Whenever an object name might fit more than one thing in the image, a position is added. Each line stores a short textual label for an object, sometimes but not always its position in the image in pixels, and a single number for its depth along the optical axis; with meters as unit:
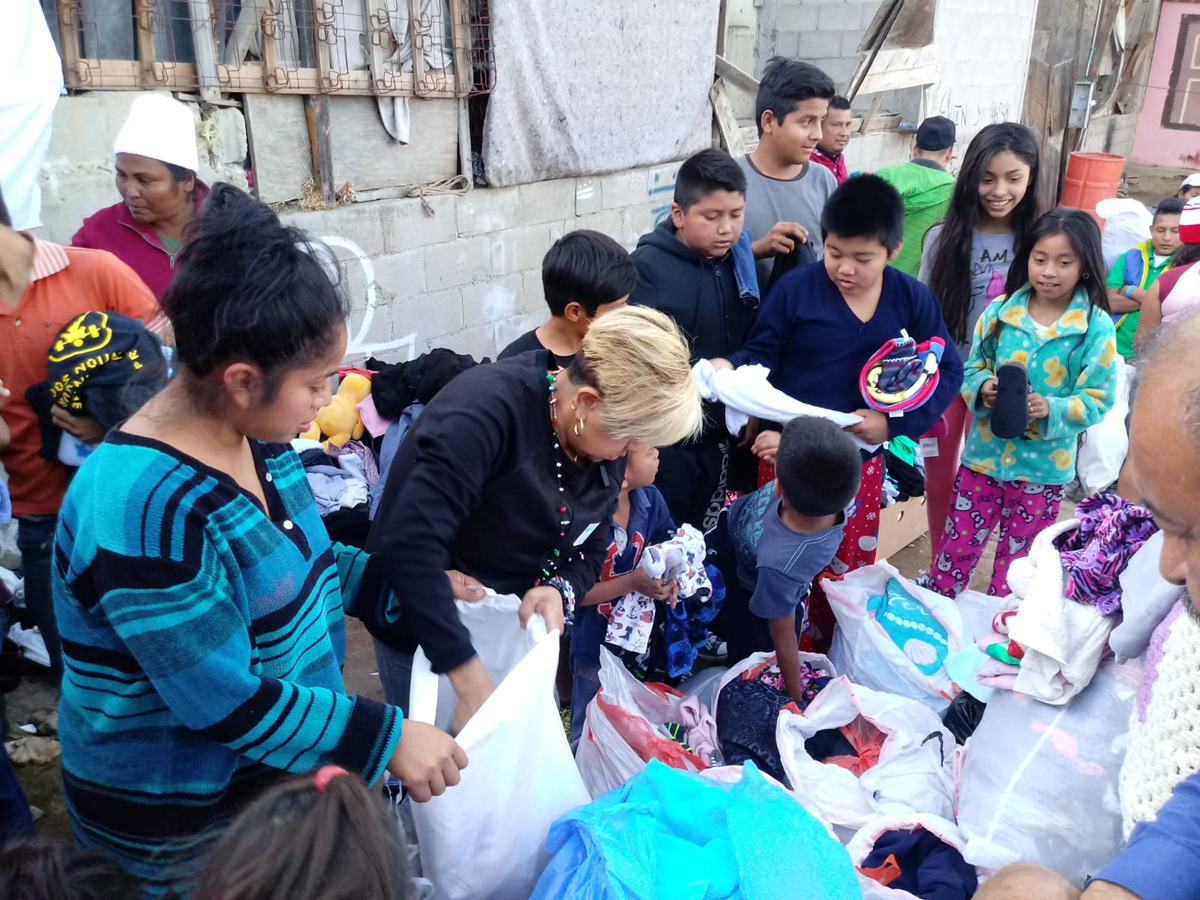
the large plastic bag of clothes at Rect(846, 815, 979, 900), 1.89
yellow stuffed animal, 3.46
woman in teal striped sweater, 1.17
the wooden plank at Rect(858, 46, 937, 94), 7.71
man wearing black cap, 4.90
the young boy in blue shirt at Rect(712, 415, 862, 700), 2.44
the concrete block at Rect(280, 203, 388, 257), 3.95
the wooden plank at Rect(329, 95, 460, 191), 4.14
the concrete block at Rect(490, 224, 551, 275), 4.94
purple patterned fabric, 1.88
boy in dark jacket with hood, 3.06
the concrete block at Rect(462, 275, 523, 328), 4.84
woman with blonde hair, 1.66
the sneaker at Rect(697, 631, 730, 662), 3.11
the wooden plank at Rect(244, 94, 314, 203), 3.80
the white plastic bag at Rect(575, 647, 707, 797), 2.21
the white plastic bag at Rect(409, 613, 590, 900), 1.49
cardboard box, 3.97
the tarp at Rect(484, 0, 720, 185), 4.70
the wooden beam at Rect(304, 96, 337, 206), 3.99
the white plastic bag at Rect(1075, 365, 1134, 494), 3.60
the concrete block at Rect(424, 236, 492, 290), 4.56
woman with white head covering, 2.82
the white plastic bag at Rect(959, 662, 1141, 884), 1.83
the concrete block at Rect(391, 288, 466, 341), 4.45
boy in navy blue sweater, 2.91
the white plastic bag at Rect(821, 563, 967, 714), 2.77
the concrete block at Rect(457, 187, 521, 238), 4.69
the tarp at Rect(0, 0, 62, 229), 2.75
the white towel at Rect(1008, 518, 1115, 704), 1.90
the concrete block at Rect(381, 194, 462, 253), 4.30
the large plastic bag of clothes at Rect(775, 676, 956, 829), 2.21
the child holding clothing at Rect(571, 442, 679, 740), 2.51
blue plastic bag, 1.44
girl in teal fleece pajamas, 3.15
